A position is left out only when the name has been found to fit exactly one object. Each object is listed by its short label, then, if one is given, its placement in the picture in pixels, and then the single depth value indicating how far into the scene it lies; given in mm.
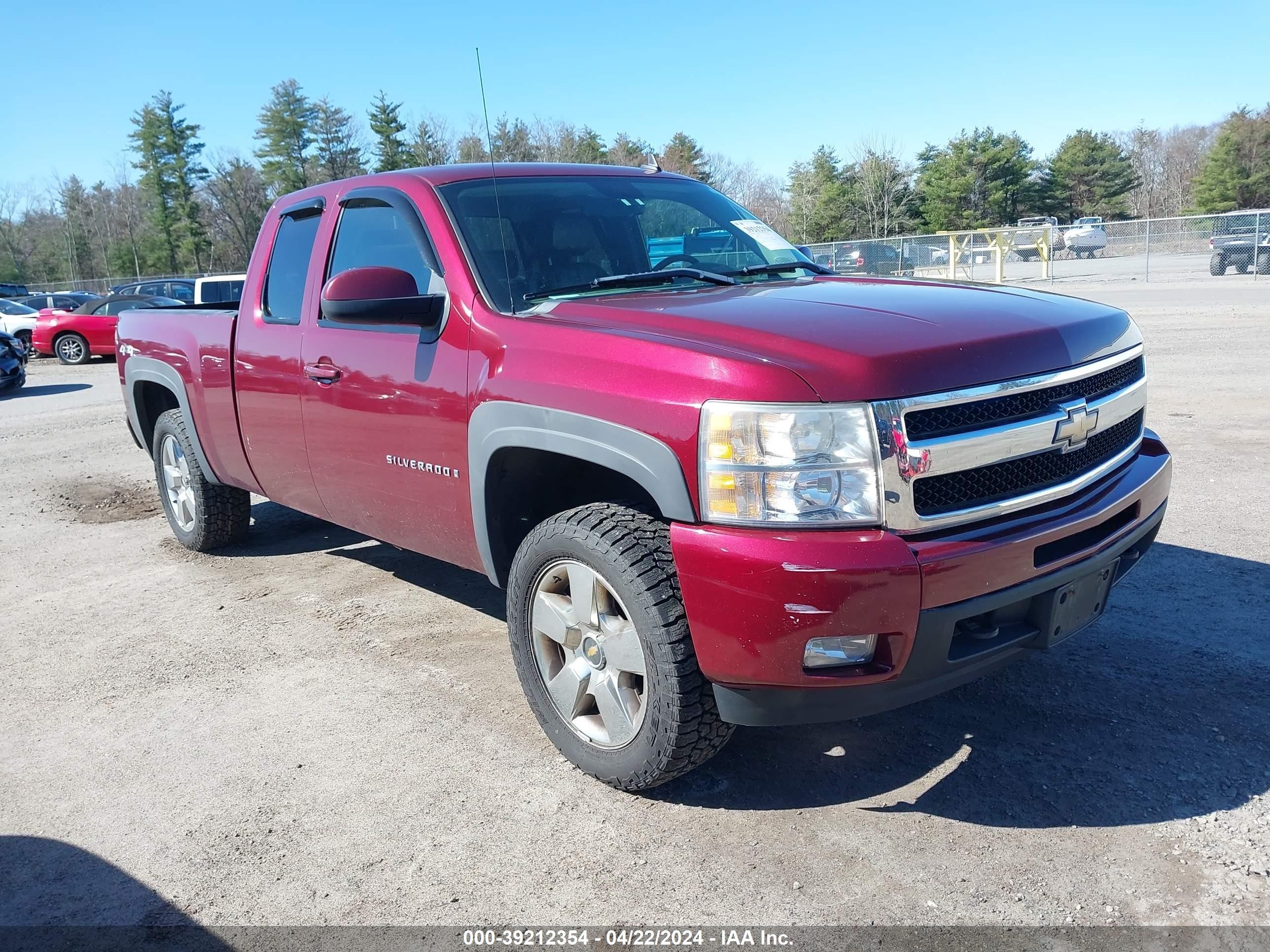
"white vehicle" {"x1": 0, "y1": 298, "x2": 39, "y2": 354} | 22391
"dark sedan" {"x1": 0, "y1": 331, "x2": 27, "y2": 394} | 16344
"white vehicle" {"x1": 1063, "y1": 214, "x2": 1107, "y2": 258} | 40281
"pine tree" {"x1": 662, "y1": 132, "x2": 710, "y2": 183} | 56844
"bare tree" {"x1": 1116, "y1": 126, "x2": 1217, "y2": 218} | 75812
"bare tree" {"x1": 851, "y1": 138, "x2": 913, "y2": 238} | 51875
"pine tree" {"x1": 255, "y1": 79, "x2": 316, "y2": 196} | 60156
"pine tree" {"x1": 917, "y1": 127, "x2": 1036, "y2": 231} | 59219
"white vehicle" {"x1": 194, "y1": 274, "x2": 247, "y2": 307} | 20547
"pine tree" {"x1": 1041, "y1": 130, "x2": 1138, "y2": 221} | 65062
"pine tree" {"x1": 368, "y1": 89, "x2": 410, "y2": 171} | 56938
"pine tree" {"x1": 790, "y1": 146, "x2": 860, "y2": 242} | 52844
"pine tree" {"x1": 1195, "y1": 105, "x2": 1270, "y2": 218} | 57156
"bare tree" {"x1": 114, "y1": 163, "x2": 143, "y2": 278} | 70000
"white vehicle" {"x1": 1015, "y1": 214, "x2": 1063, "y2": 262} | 31312
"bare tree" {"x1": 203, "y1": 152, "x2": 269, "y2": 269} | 62062
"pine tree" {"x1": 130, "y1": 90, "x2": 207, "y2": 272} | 61625
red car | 21250
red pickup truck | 2523
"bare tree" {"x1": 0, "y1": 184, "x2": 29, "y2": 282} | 69062
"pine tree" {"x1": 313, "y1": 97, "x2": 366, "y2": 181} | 59594
